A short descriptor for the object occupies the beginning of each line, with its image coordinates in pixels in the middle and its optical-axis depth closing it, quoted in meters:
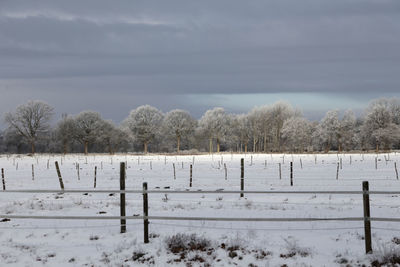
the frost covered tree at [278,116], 97.61
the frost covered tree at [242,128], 100.79
